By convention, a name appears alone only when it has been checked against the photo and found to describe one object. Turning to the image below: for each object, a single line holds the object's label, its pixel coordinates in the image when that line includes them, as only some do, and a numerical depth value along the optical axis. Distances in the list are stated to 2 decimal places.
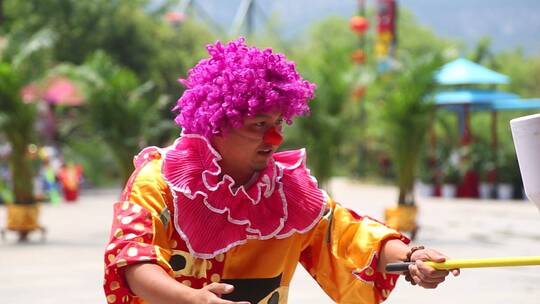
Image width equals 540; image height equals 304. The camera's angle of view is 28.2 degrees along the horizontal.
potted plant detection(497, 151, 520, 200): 22.92
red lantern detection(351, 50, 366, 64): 30.76
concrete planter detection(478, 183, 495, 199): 23.22
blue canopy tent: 22.98
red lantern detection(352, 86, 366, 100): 15.75
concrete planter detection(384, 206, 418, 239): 13.26
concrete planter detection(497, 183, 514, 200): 22.90
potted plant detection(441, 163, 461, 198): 23.80
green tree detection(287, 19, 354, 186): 14.59
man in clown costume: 3.42
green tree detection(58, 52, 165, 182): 14.12
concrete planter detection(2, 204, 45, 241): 13.32
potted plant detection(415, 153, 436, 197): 24.58
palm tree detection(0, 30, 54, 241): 13.35
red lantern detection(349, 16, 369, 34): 32.53
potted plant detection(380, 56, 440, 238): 13.27
